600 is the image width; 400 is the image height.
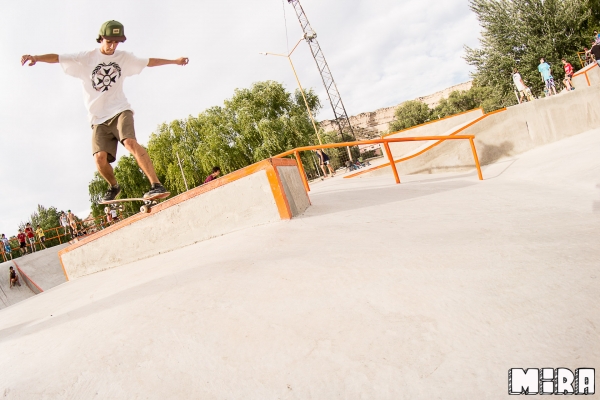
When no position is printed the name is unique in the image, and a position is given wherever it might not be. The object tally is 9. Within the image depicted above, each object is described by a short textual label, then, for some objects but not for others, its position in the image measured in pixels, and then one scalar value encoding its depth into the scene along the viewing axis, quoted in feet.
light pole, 79.71
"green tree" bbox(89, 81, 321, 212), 97.09
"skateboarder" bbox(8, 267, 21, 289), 48.37
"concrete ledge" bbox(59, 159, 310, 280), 12.33
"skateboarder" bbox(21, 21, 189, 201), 11.87
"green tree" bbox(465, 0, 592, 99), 74.28
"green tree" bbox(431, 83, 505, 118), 191.39
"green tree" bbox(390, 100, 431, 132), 196.75
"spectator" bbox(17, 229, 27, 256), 61.82
